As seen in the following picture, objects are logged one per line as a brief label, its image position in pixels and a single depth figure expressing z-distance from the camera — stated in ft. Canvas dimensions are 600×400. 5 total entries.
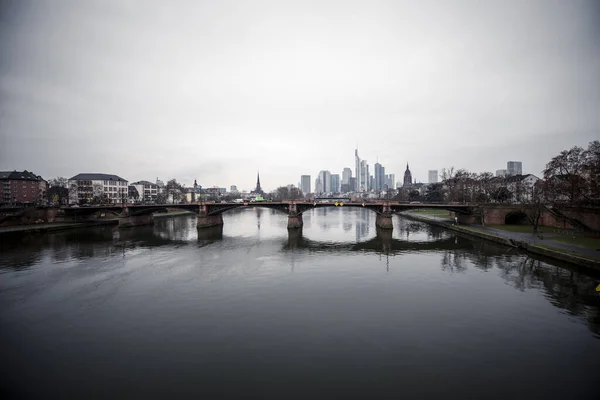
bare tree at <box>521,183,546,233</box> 140.01
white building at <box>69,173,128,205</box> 383.24
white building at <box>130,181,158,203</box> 516.32
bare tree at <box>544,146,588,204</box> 135.78
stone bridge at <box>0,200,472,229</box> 195.31
